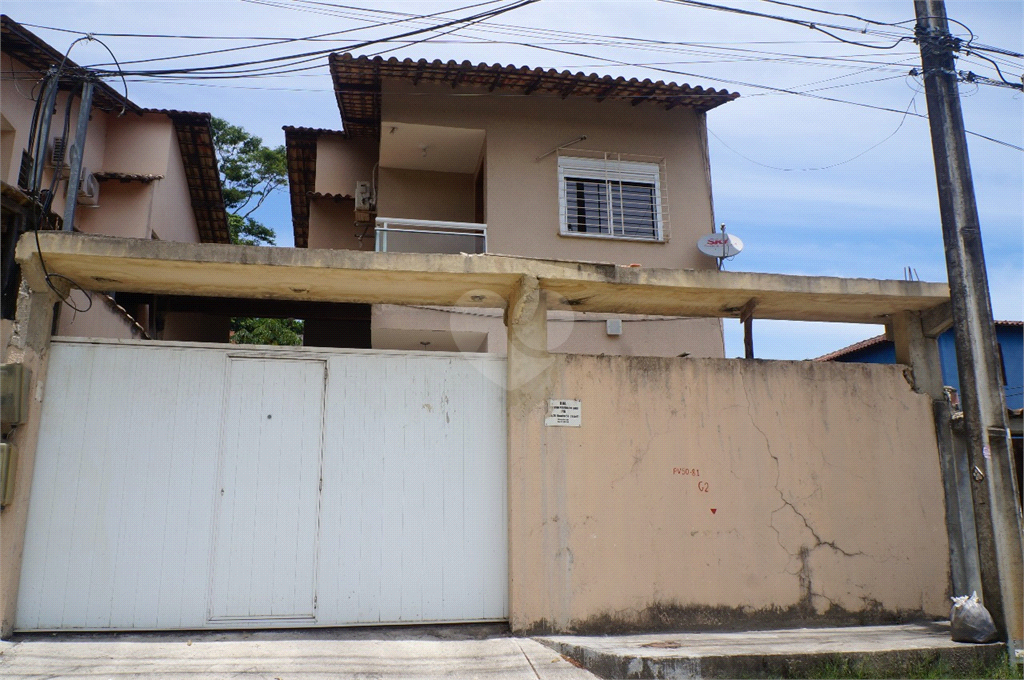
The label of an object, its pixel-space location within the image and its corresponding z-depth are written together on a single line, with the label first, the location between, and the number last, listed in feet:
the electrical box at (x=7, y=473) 16.90
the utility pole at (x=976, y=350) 19.06
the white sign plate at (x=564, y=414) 19.80
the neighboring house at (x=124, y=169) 31.96
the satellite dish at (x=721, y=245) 34.78
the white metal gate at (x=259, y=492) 17.90
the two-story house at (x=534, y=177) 33.83
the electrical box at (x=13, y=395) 17.21
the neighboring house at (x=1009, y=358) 62.34
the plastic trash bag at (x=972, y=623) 18.31
